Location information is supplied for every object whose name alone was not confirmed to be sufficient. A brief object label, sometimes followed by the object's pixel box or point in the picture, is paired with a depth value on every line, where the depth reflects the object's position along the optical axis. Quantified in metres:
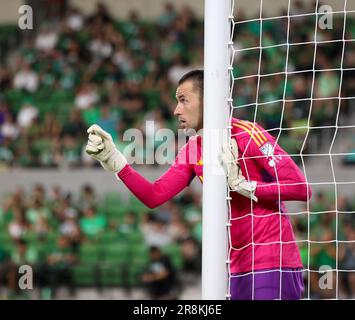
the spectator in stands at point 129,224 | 19.48
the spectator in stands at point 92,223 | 19.70
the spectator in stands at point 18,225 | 19.97
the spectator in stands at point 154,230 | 19.12
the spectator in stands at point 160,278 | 17.56
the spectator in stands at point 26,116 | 22.21
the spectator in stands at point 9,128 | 21.92
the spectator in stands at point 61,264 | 18.39
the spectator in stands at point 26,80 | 23.27
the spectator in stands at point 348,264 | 16.23
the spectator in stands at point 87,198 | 20.27
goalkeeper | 8.84
